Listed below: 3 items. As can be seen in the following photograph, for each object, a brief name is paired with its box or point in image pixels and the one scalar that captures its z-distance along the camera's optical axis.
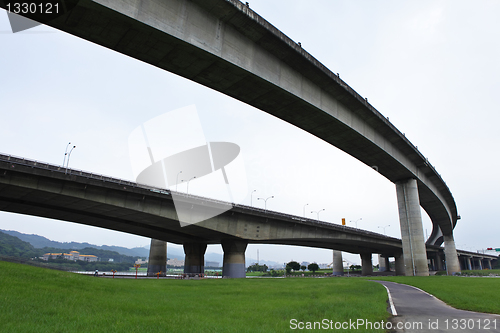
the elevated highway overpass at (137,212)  34.34
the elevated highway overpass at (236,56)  14.71
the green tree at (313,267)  145.62
